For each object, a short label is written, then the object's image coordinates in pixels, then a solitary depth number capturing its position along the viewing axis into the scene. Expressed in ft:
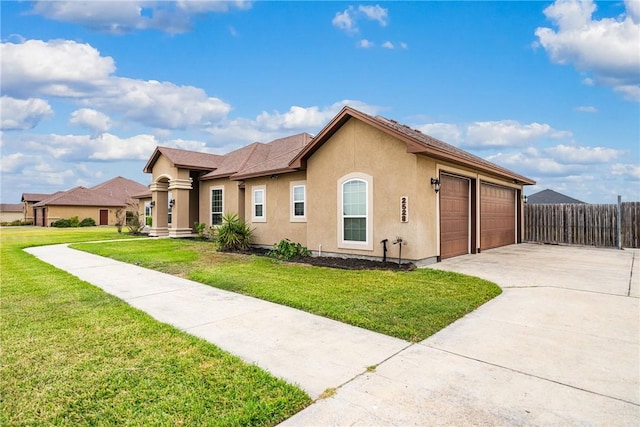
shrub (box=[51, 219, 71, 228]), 126.02
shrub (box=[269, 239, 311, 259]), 40.13
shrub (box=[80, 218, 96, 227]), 131.95
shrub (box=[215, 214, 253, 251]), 47.60
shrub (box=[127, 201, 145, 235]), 76.76
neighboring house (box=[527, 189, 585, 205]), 82.58
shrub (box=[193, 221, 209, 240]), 62.39
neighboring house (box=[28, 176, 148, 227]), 136.15
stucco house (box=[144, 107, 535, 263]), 31.89
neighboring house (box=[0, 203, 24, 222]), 202.26
